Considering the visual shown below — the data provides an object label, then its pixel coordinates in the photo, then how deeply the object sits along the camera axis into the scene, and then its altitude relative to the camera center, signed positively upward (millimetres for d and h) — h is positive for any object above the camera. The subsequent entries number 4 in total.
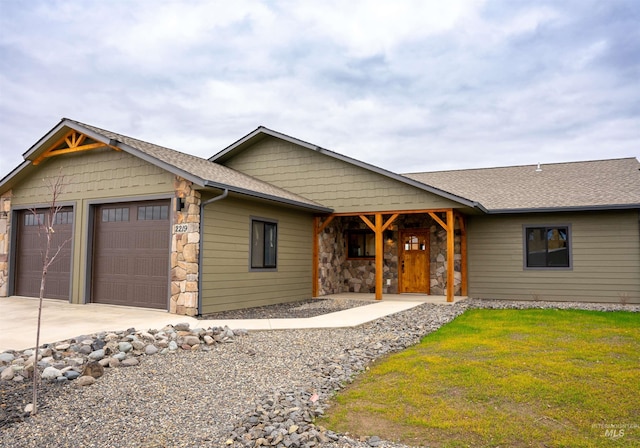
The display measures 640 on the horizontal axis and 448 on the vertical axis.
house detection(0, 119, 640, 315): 9328 +600
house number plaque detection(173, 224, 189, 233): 8914 +408
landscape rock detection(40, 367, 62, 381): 4594 -1298
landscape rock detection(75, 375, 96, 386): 4504 -1340
